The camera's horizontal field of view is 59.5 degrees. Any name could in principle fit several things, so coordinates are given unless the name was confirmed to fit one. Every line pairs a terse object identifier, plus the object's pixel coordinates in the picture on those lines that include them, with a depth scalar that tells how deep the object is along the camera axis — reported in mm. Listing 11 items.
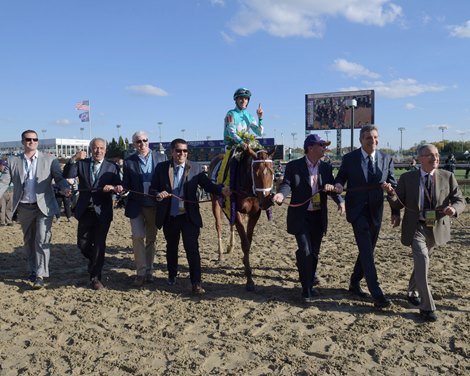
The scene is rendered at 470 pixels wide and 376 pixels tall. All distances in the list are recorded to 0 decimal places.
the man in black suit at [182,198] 5527
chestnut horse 5500
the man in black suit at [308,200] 5117
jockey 6609
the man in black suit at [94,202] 5703
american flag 40312
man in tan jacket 4527
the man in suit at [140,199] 5777
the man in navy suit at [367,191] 4953
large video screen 40500
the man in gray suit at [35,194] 5664
